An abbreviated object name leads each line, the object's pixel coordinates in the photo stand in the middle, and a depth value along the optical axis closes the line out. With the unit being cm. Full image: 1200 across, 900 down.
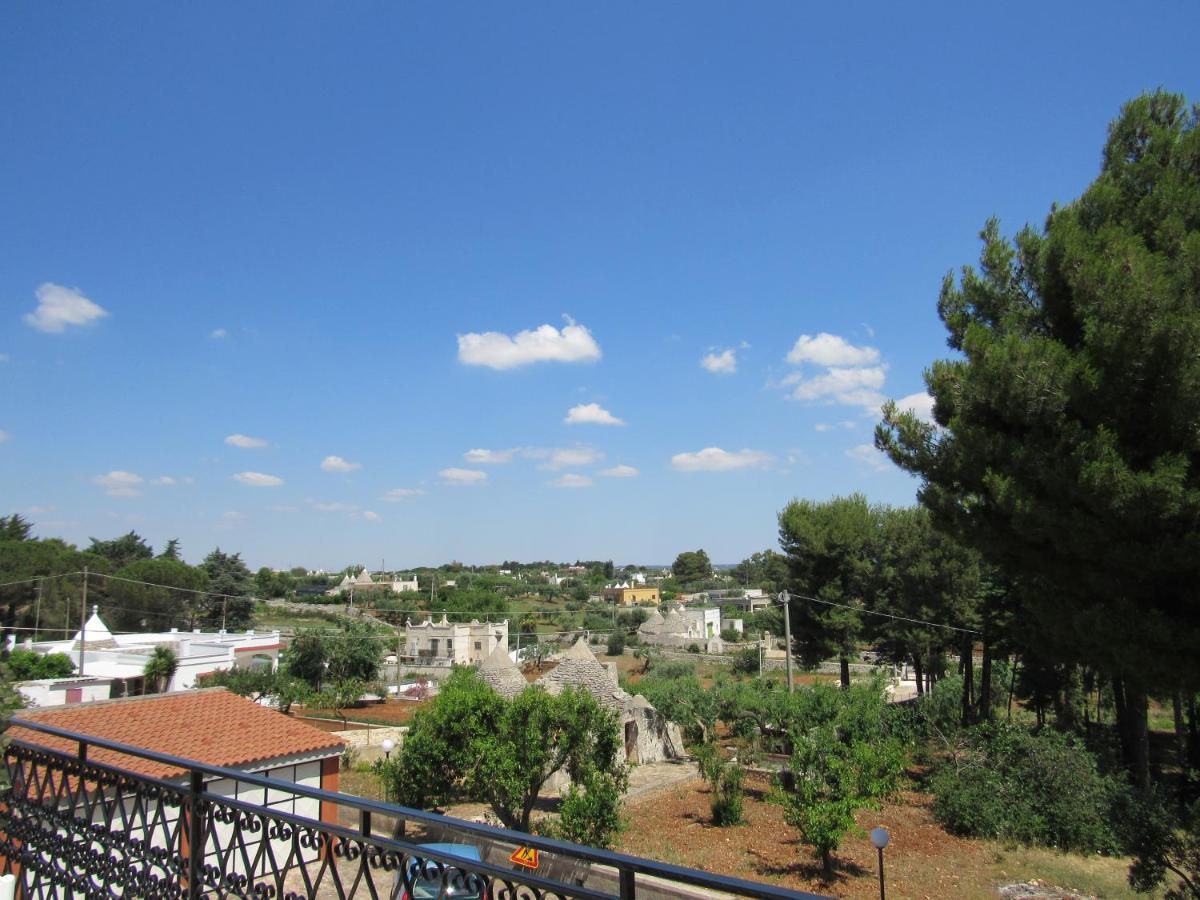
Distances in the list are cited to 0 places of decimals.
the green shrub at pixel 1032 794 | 1477
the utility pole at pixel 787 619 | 2244
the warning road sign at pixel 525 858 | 661
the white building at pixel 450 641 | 5106
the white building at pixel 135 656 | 2850
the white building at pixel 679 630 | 6406
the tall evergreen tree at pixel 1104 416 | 711
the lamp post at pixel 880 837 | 949
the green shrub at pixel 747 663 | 4831
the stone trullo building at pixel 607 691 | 2028
